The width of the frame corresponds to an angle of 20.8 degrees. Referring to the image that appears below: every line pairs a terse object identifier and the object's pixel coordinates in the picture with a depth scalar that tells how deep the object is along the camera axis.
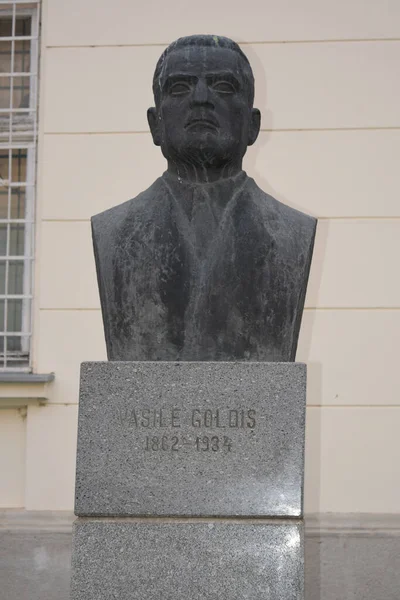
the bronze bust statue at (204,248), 3.55
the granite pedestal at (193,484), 3.33
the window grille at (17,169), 6.21
